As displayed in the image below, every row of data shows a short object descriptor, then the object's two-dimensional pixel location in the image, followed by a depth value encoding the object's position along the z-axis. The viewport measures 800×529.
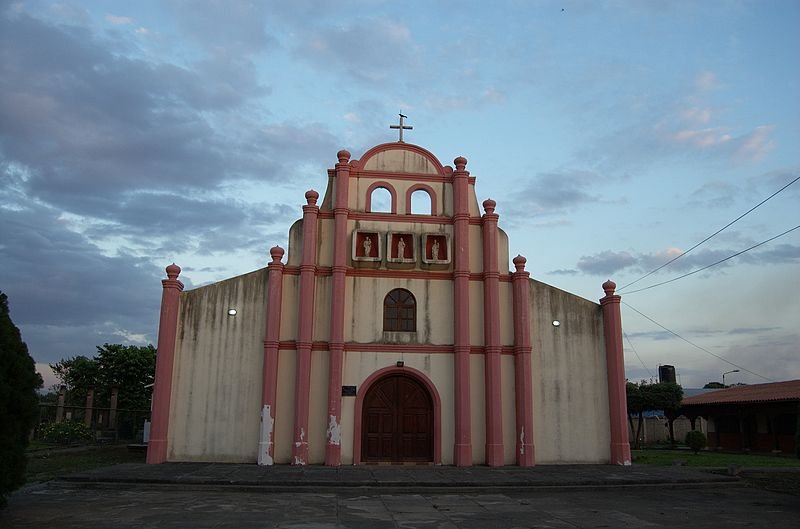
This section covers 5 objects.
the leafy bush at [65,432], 25.78
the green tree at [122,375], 34.84
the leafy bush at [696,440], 29.23
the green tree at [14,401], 10.44
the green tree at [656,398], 37.19
